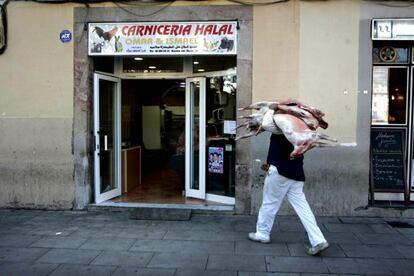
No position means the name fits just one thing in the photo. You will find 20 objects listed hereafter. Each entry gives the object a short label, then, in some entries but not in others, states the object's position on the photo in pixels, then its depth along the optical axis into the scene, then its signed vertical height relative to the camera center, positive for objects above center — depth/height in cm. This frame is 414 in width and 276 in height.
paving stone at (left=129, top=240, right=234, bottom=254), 559 -158
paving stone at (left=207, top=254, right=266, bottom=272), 498 -160
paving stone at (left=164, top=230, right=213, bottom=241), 609 -156
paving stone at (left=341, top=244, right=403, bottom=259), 542 -159
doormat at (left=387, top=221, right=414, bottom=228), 677 -156
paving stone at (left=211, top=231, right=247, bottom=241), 605 -156
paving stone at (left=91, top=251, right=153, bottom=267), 513 -159
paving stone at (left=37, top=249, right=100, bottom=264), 519 -159
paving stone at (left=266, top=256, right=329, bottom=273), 495 -160
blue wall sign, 753 +136
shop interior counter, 888 -97
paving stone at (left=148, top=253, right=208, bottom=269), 506 -159
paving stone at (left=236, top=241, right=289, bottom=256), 548 -158
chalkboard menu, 743 -63
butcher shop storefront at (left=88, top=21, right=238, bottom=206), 739 +32
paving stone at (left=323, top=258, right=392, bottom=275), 491 -161
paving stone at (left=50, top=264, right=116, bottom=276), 480 -160
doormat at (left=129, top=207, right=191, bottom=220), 712 -147
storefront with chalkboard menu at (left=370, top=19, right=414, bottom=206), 740 -5
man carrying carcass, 543 -81
